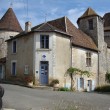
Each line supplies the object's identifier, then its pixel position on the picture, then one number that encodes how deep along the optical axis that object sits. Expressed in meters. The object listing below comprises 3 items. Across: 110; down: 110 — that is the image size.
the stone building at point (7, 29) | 26.53
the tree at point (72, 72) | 18.79
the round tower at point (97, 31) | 22.68
